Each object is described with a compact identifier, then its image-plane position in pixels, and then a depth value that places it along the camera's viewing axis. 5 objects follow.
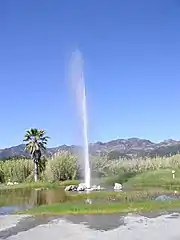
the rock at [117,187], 34.06
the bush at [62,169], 50.94
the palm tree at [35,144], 50.36
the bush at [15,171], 53.67
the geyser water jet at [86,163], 36.82
